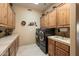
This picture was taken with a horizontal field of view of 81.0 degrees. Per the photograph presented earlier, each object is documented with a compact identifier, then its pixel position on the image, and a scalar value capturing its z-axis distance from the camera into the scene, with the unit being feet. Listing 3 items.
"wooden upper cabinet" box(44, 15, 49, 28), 8.43
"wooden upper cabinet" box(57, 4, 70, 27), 4.51
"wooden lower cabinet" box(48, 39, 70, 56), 3.91
